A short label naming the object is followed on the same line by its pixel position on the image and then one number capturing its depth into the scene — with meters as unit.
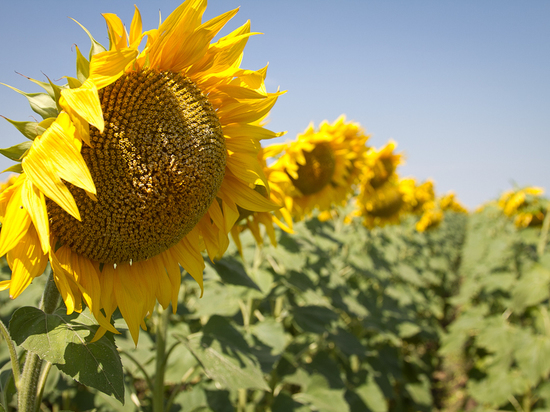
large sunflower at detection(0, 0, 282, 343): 0.90
